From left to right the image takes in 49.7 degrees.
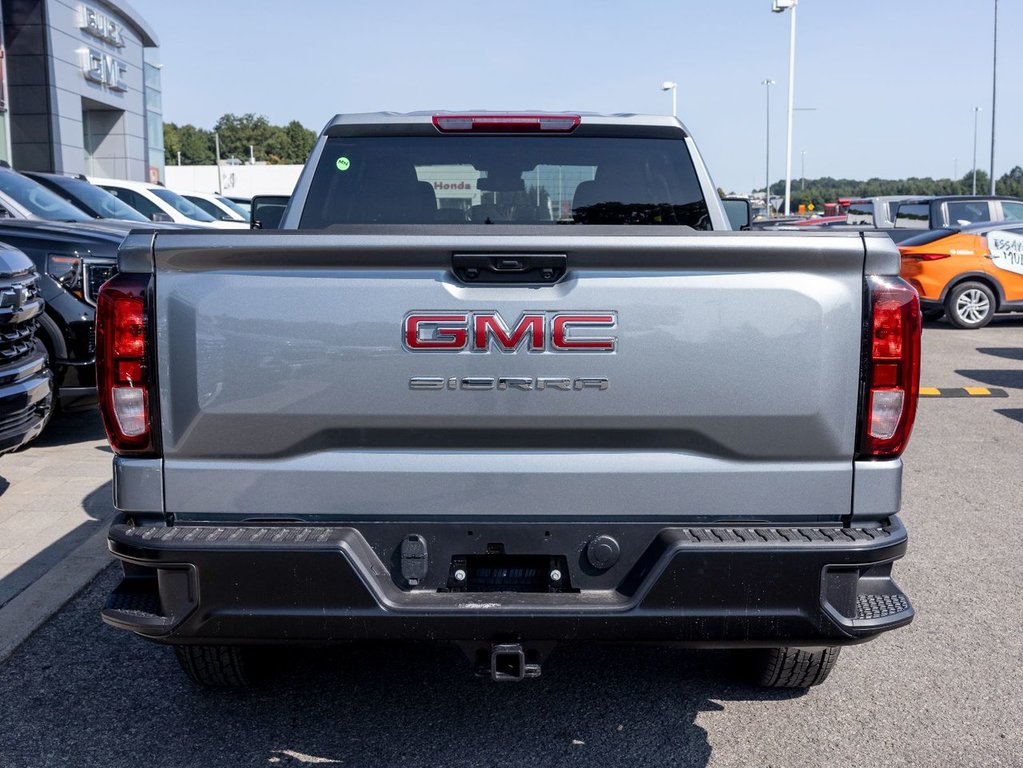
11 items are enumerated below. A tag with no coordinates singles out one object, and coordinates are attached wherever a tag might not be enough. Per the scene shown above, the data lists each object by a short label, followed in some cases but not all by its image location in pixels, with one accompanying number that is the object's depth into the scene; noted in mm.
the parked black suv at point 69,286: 7473
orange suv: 15461
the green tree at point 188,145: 147625
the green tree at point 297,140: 163500
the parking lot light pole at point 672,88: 53812
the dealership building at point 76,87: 34156
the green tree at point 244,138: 157000
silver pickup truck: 2852
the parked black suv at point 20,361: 5750
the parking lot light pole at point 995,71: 43000
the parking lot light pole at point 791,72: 40969
